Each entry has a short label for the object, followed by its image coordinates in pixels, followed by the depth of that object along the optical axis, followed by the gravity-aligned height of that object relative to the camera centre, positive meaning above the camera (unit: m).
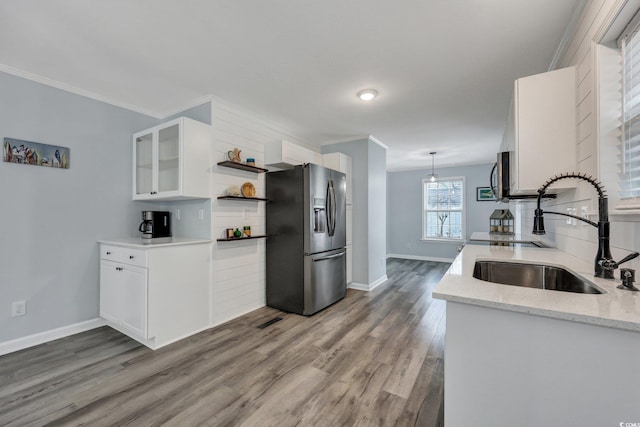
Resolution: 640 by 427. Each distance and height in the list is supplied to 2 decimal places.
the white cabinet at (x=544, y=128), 1.70 +0.57
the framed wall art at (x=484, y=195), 6.49 +0.48
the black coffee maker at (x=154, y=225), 3.04 -0.13
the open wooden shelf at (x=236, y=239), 2.99 -0.29
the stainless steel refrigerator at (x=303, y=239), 3.27 -0.32
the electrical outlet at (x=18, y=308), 2.42 -0.87
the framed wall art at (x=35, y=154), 2.42 +0.57
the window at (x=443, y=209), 6.91 +0.14
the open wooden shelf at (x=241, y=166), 2.97 +0.55
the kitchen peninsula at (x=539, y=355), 0.80 -0.47
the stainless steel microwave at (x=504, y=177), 2.37 +0.34
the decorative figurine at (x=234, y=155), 3.09 +0.68
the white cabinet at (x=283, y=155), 3.44 +0.79
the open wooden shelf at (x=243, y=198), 2.99 +0.19
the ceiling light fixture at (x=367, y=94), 2.85 +1.30
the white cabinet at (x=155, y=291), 2.42 -0.76
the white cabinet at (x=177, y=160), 2.75 +0.58
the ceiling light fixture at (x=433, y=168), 5.61 +1.22
